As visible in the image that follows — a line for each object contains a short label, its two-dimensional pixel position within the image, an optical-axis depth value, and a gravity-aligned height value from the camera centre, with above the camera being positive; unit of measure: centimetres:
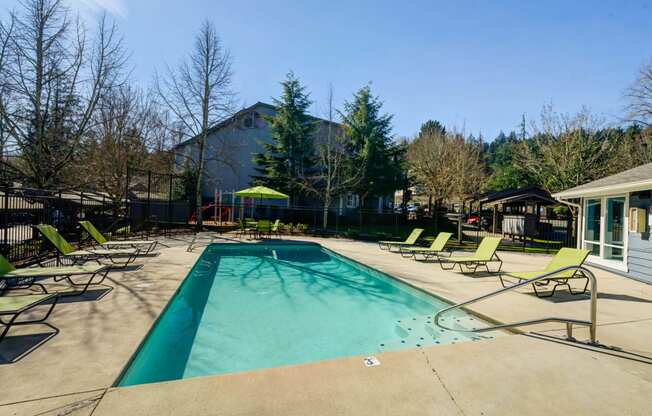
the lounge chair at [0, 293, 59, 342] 314 -116
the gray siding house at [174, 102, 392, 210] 2061 +446
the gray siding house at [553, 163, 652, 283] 731 +12
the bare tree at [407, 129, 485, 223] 1794 +364
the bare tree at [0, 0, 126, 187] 1028 +423
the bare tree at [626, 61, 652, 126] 1997 +883
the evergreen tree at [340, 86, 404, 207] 2013 +500
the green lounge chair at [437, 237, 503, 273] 793 -98
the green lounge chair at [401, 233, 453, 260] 1013 -109
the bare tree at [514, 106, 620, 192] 1597 +412
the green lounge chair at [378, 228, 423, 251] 1172 -102
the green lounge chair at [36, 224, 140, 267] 612 -112
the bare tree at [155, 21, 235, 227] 1828 +763
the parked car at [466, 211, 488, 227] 2697 -7
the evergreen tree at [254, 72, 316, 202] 2012 +472
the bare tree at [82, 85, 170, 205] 1479 +355
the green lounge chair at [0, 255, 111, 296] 452 -114
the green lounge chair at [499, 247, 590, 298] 581 -94
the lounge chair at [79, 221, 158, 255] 798 -110
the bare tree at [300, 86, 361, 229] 1831 +260
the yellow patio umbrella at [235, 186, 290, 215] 1423 +82
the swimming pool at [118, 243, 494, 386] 408 -201
